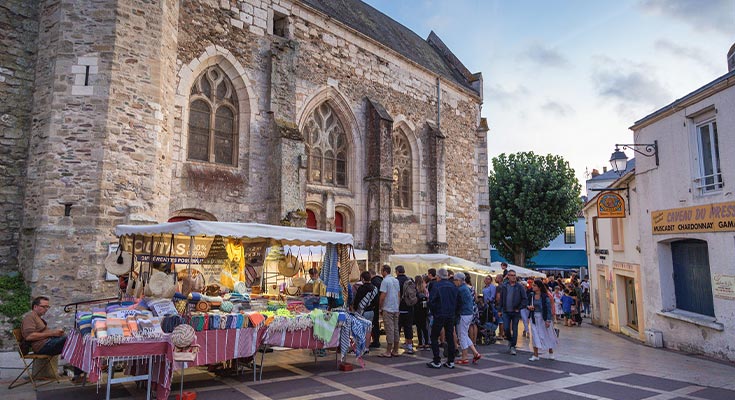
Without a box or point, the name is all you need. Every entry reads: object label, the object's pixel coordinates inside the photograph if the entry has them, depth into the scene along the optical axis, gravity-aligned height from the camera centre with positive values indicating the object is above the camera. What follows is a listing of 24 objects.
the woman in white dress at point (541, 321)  8.95 -1.13
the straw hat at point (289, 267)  10.62 -0.19
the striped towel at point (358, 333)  7.88 -1.20
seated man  6.59 -1.04
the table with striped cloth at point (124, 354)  5.53 -1.14
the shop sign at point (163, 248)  8.62 +0.18
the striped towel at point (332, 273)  8.55 -0.26
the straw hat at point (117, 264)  8.31 -0.11
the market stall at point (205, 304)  5.86 -0.68
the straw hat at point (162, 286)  6.78 -0.39
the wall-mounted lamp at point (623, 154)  11.26 +2.53
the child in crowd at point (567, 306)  16.39 -1.55
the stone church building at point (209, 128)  9.66 +3.41
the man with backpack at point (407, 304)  9.62 -0.88
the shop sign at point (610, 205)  12.93 +1.43
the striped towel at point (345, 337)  7.72 -1.24
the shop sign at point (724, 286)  8.93 -0.48
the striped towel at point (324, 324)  7.55 -1.01
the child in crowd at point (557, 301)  16.70 -1.42
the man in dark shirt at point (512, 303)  9.23 -0.83
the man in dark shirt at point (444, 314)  8.08 -0.92
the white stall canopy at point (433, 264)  13.30 -0.13
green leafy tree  27.62 +3.25
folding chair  6.52 -1.42
